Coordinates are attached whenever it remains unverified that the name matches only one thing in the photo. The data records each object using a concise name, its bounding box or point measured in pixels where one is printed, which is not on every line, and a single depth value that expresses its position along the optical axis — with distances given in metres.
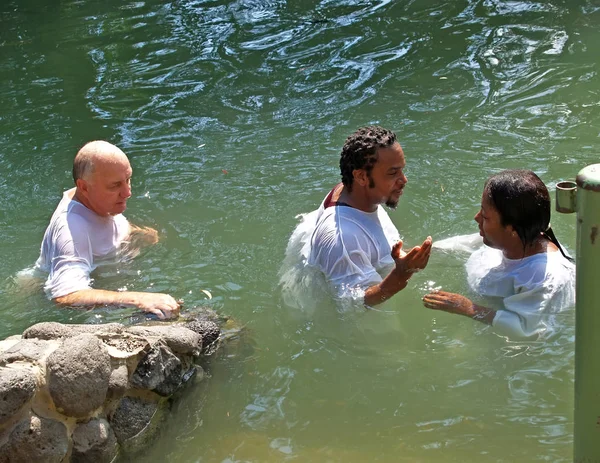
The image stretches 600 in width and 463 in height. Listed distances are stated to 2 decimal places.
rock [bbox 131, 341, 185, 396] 4.67
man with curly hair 5.16
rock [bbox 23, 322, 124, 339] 4.59
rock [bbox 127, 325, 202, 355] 4.89
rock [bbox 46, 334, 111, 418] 4.18
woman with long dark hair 4.80
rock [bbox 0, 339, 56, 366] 4.21
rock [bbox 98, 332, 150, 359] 4.59
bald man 5.91
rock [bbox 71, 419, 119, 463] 4.29
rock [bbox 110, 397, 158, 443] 4.56
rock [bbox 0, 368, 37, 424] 3.89
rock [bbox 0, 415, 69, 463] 4.00
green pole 2.85
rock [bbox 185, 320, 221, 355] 5.31
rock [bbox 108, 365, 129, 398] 4.45
